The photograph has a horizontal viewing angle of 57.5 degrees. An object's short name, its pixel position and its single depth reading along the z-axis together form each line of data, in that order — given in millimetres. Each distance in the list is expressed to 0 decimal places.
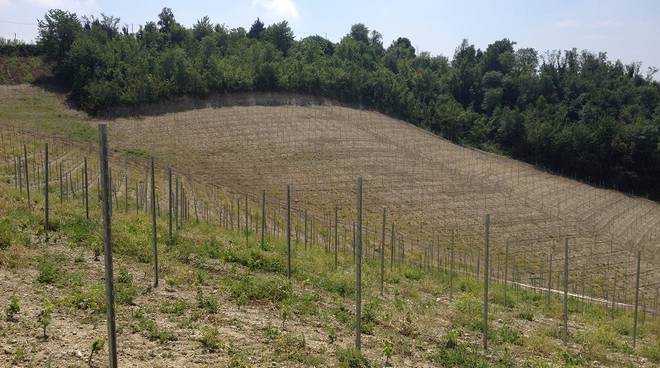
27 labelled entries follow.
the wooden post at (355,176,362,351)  7406
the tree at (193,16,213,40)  64438
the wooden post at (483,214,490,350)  8922
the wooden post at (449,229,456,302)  13688
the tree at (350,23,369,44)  91431
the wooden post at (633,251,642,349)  11305
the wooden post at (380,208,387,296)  12508
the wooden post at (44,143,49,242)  11579
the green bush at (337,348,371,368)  7277
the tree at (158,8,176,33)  66125
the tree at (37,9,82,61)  45625
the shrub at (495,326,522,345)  9716
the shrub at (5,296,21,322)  7492
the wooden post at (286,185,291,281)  11553
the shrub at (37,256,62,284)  9141
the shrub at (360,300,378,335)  8844
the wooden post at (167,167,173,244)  12301
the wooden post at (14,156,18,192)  19723
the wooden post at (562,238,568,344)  10303
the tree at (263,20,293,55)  67188
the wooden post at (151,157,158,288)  9695
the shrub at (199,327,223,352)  7323
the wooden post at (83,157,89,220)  13744
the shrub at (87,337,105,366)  6531
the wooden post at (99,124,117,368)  4625
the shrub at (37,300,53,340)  7059
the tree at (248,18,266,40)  79412
